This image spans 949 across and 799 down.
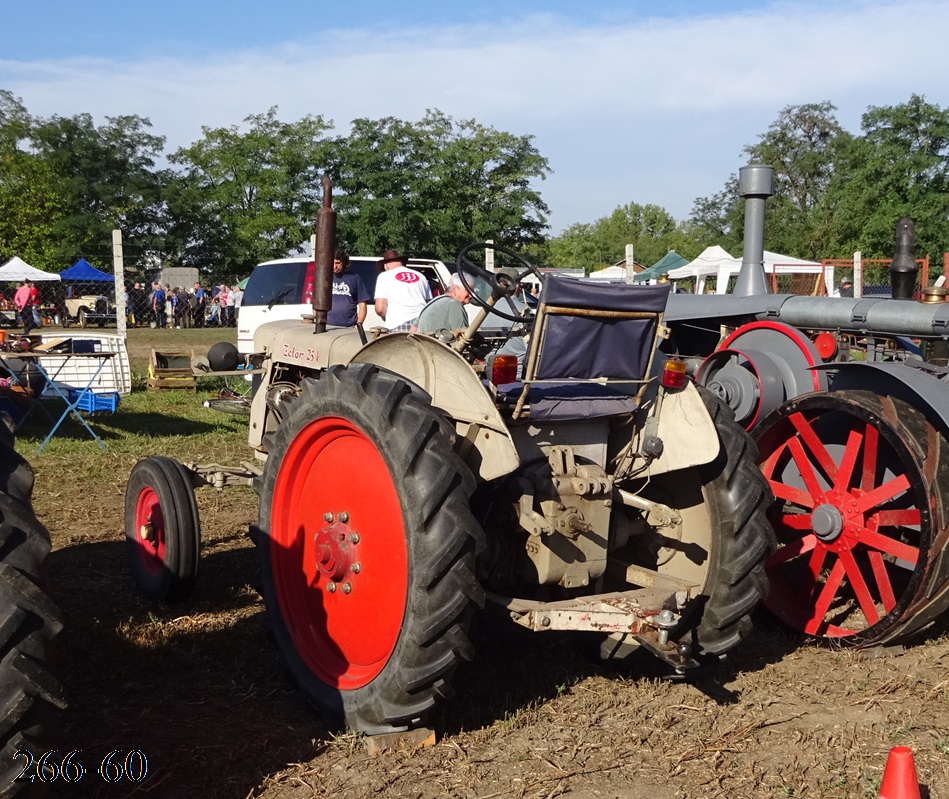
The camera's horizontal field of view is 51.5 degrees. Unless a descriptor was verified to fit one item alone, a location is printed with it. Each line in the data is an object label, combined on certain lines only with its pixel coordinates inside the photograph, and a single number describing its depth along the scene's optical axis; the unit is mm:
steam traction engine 4016
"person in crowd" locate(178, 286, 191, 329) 27958
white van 11492
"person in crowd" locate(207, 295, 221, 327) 29453
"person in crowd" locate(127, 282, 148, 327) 28922
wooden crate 12852
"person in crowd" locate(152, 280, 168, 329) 28078
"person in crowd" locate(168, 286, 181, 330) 27806
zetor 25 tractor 3098
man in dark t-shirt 7191
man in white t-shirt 6887
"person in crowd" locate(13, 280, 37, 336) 22531
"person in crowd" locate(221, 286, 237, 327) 30016
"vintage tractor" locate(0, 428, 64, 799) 2293
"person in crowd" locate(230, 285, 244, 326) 30031
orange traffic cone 2688
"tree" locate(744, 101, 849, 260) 45781
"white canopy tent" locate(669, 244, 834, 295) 19703
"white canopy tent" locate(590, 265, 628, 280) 29819
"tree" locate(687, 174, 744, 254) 44062
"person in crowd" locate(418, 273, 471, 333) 5641
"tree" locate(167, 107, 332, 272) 33719
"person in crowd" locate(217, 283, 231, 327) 29906
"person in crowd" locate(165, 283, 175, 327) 27500
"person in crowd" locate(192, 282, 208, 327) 28992
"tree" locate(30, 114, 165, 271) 35250
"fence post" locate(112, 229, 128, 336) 11773
